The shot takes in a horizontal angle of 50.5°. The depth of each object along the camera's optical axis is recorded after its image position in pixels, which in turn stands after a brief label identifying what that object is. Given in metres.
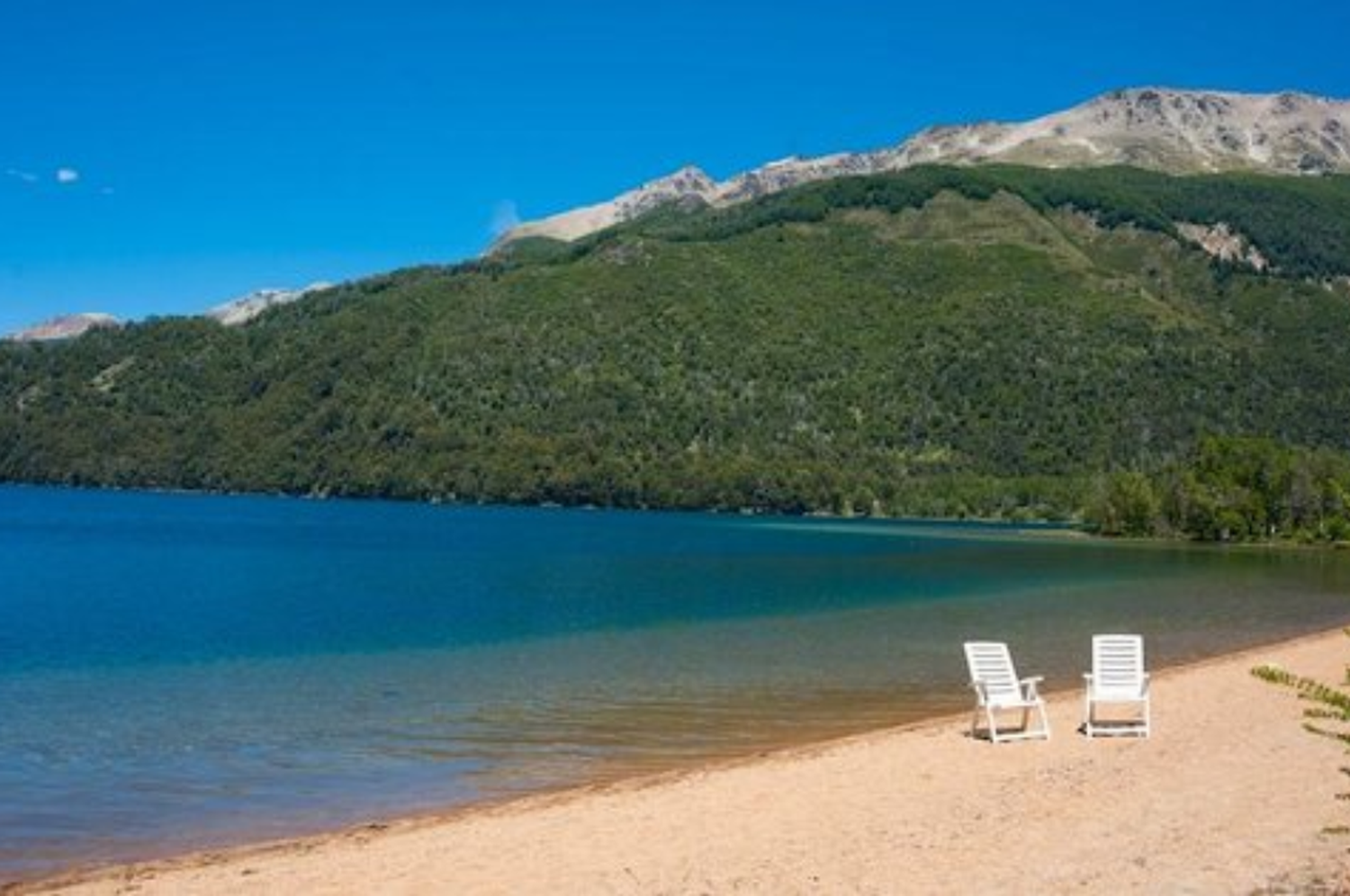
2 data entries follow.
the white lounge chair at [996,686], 19.60
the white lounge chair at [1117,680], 20.34
